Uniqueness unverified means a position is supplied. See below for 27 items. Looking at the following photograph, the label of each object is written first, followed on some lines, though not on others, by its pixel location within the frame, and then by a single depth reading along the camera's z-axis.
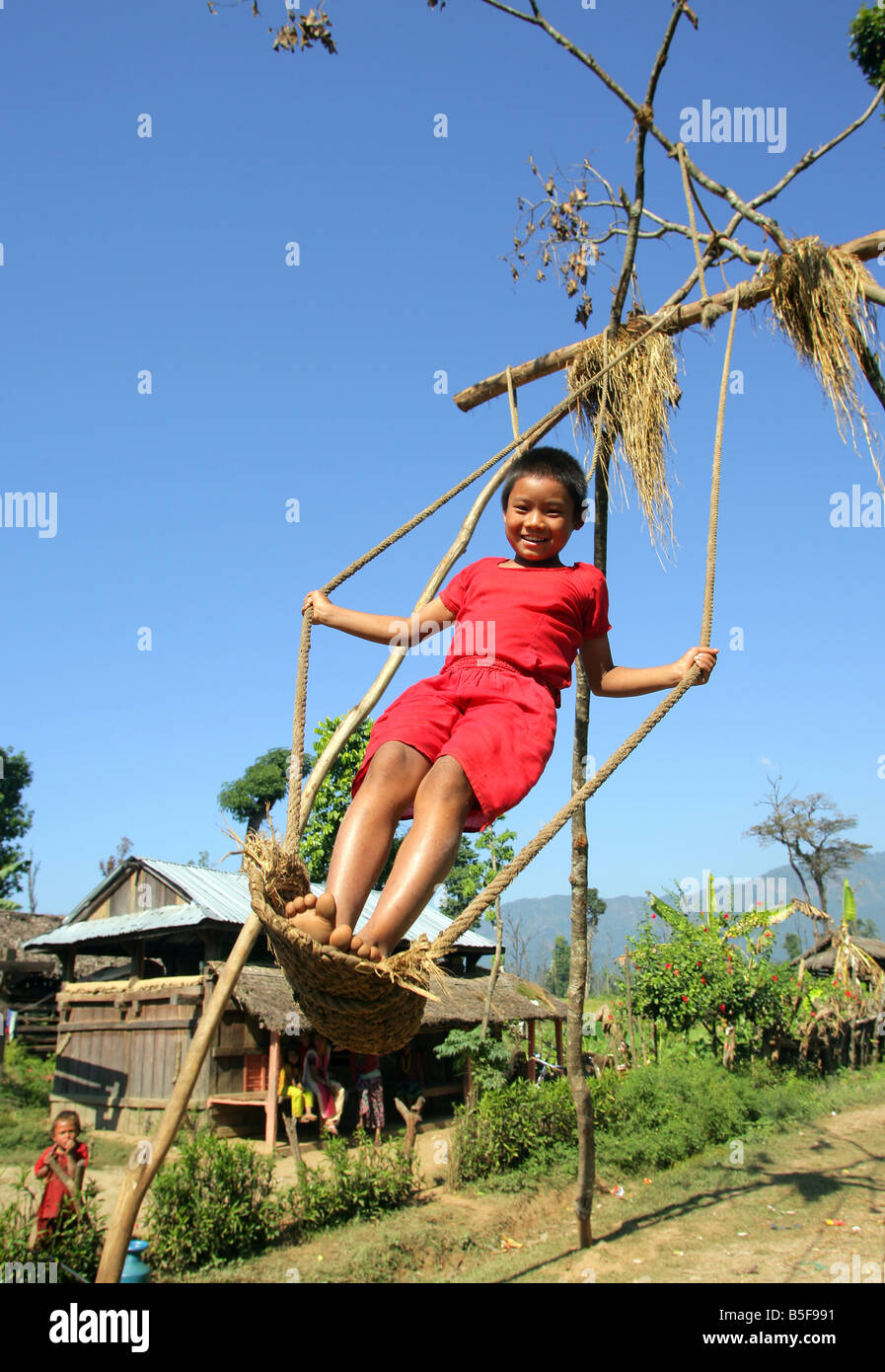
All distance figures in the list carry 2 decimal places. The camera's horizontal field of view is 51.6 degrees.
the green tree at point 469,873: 17.22
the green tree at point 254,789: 26.44
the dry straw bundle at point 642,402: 5.33
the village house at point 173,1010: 12.59
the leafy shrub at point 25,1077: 16.09
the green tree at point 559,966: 60.41
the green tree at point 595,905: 51.88
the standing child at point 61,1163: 6.41
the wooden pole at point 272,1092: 11.89
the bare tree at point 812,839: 38.00
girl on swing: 2.09
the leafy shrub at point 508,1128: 10.79
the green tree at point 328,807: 14.69
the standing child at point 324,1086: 12.67
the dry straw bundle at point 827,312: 4.22
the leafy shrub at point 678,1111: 10.88
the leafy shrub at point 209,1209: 7.97
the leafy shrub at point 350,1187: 8.91
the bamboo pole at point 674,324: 4.33
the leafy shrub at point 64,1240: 6.20
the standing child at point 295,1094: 12.45
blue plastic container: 7.27
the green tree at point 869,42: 8.92
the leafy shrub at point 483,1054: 13.76
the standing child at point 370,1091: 13.01
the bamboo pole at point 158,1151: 2.74
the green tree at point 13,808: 31.55
